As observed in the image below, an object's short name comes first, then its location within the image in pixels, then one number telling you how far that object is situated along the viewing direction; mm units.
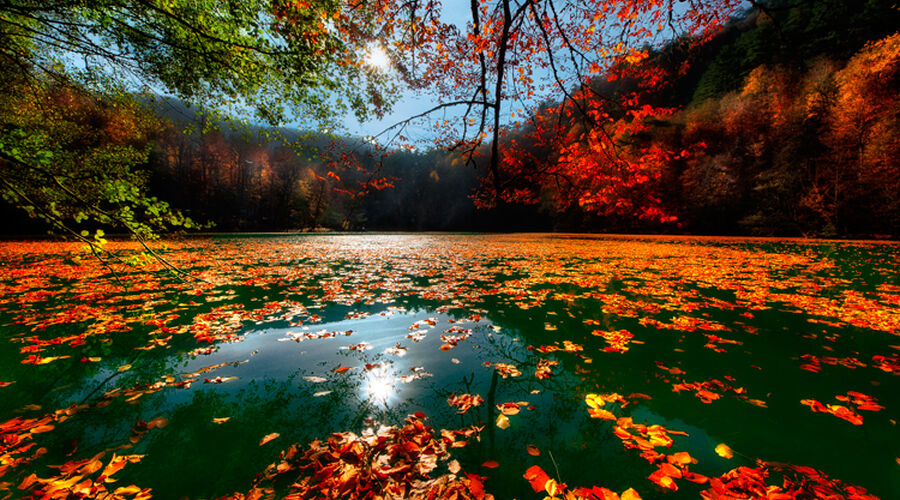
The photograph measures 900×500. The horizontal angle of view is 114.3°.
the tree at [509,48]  4527
